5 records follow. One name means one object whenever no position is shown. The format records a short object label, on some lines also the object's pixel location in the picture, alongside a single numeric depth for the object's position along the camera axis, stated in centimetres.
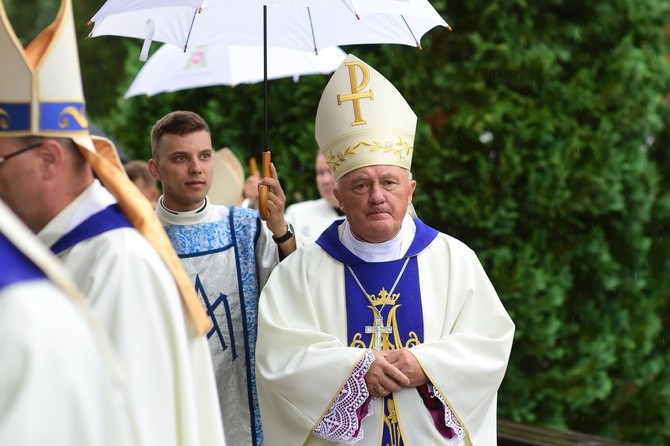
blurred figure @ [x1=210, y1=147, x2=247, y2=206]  1402
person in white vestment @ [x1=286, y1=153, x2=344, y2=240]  1439
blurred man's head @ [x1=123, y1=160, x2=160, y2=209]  1431
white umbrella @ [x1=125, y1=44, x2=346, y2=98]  1265
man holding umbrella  950
